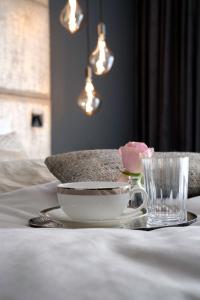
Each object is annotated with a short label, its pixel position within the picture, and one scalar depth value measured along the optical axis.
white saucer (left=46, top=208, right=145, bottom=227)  0.84
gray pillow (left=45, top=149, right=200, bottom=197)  1.29
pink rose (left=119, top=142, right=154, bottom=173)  1.03
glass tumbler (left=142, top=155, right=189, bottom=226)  0.95
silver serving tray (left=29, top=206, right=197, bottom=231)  0.84
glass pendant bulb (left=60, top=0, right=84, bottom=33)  2.58
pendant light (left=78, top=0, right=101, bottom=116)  3.10
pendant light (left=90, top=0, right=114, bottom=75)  2.82
